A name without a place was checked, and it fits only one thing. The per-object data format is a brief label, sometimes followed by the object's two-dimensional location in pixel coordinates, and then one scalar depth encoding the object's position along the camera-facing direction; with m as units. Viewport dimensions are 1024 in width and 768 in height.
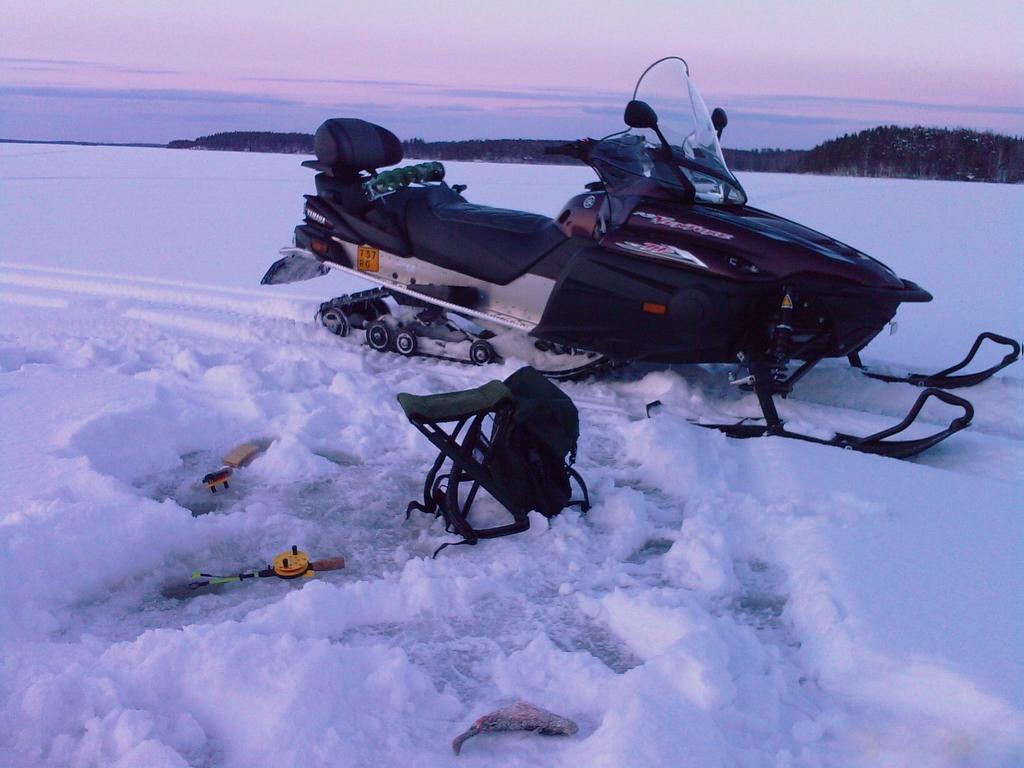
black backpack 2.66
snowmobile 3.51
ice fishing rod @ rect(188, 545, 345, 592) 2.40
